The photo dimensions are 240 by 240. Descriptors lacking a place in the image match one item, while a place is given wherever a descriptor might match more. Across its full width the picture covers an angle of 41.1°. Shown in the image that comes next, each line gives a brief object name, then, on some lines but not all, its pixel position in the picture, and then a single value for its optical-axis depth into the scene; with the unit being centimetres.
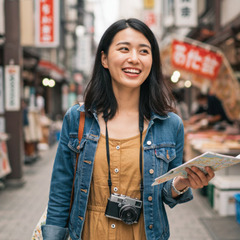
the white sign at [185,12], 1079
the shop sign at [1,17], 812
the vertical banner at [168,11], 1712
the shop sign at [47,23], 955
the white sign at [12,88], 726
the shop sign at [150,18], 2122
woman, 188
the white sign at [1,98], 764
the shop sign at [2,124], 748
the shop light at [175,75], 724
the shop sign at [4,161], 676
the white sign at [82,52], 2875
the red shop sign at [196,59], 721
